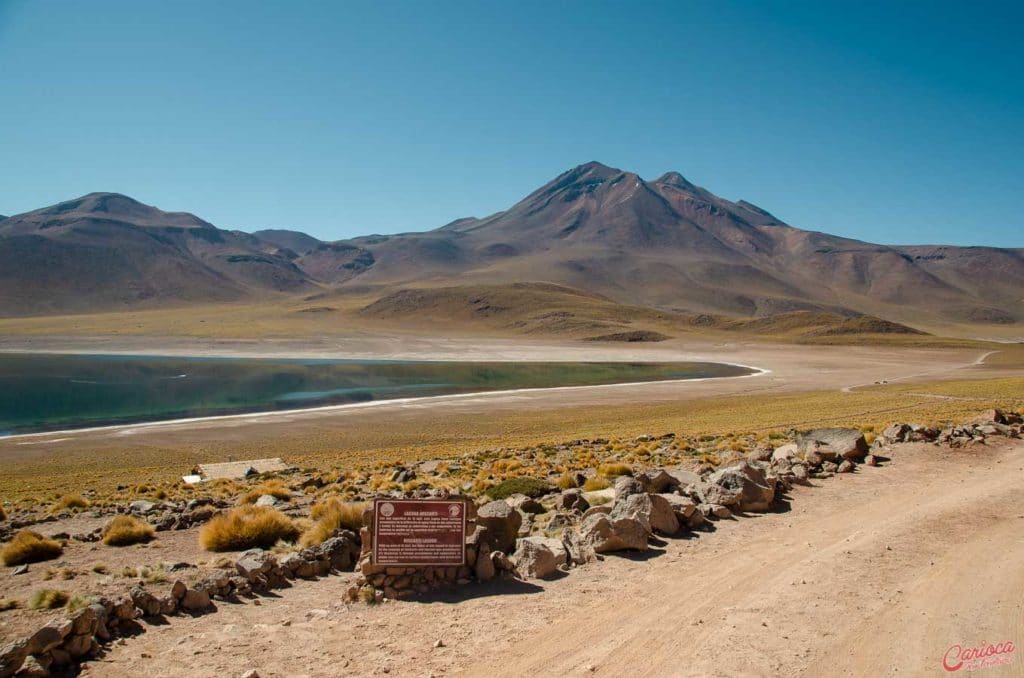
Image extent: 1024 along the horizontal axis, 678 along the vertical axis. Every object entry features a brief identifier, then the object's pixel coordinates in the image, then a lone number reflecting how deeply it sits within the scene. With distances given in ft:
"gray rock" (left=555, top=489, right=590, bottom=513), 37.09
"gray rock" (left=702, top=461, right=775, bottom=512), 35.78
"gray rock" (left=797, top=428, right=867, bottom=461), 47.70
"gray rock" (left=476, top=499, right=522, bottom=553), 29.35
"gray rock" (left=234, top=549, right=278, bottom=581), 27.12
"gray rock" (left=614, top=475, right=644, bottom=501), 35.64
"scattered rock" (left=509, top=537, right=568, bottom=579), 27.43
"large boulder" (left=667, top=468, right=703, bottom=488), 39.83
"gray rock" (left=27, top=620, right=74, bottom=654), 19.87
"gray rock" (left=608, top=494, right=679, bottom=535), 31.60
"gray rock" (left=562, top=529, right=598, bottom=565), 28.81
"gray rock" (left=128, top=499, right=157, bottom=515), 45.24
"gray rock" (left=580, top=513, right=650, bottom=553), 29.60
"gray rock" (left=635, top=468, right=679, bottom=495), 37.14
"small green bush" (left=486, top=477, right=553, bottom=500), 44.11
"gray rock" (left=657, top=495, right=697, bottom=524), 32.94
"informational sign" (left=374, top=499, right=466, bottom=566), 25.57
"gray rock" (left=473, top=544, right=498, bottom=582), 26.94
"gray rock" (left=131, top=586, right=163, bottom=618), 23.77
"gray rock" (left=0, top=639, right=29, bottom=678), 19.12
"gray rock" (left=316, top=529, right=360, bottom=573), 29.71
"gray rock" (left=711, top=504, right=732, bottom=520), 34.63
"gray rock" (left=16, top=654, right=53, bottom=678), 19.25
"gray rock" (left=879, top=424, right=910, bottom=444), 53.67
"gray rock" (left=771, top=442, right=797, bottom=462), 47.35
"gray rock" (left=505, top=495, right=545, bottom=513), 37.70
